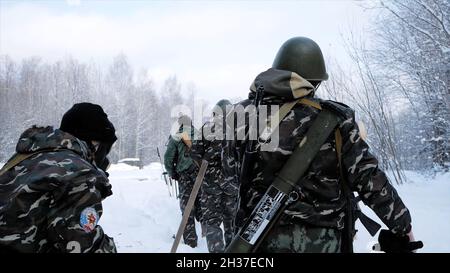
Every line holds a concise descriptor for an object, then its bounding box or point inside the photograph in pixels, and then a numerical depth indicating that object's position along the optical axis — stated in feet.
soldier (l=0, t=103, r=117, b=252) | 5.59
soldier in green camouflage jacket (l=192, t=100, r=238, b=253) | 16.75
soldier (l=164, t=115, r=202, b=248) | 20.27
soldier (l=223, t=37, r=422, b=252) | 6.32
